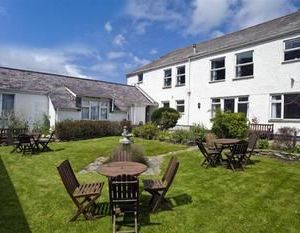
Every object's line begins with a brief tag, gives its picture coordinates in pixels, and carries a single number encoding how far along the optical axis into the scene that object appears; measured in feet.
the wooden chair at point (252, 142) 26.85
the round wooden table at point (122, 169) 14.64
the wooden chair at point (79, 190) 14.52
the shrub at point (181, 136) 40.29
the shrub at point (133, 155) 26.73
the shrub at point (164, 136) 43.80
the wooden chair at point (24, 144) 33.62
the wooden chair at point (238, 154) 24.51
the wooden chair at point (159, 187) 15.56
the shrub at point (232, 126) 38.83
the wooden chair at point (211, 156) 25.44
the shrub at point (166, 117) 57.17
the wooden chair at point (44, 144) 35.47
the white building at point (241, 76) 43.03
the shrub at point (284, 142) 30.64
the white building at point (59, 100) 51.44
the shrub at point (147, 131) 47.80
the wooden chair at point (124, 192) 13.20
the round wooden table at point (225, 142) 25.89
